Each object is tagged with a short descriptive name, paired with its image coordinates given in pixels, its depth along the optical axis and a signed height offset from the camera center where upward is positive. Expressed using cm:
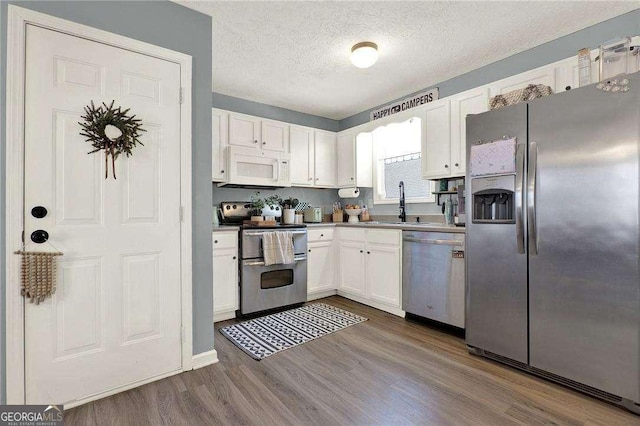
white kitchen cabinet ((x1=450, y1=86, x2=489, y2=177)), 287 +95
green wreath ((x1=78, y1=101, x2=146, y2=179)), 178 +48
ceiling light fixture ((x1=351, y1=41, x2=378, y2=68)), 263 +138
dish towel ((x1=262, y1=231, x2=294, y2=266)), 329 -36
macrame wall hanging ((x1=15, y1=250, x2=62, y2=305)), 160 -32
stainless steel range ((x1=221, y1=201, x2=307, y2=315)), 321 -65
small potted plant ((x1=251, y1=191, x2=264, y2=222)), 351 +8
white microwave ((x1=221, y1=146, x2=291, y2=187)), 350 +56
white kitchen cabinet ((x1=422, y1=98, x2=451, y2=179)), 311 +77
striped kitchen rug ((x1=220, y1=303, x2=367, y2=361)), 251 -106
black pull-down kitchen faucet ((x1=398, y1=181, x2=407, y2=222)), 386 +6
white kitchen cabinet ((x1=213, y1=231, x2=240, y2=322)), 307 -62
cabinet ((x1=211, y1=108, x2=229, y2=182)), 344 +82
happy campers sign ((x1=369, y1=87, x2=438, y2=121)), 357 +137
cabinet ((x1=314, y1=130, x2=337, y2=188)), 430 +78
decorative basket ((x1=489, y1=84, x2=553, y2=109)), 216 +86
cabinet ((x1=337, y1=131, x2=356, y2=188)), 425 +76
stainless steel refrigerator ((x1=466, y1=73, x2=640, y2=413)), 167 -18
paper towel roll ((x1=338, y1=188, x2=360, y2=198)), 435 +31
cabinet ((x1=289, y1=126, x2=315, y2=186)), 406 +78
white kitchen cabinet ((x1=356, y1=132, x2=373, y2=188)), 421 +75
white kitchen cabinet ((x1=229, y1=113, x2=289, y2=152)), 359 +99
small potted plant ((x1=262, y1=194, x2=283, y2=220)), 387 +9
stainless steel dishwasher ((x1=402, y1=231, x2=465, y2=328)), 265 -56
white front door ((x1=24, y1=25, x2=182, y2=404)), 166 -5
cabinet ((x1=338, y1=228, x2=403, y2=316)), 318 -59
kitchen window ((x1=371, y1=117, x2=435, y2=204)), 382 +67
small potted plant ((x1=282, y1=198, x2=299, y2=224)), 387 +1
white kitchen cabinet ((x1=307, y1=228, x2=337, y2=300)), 372 -61
